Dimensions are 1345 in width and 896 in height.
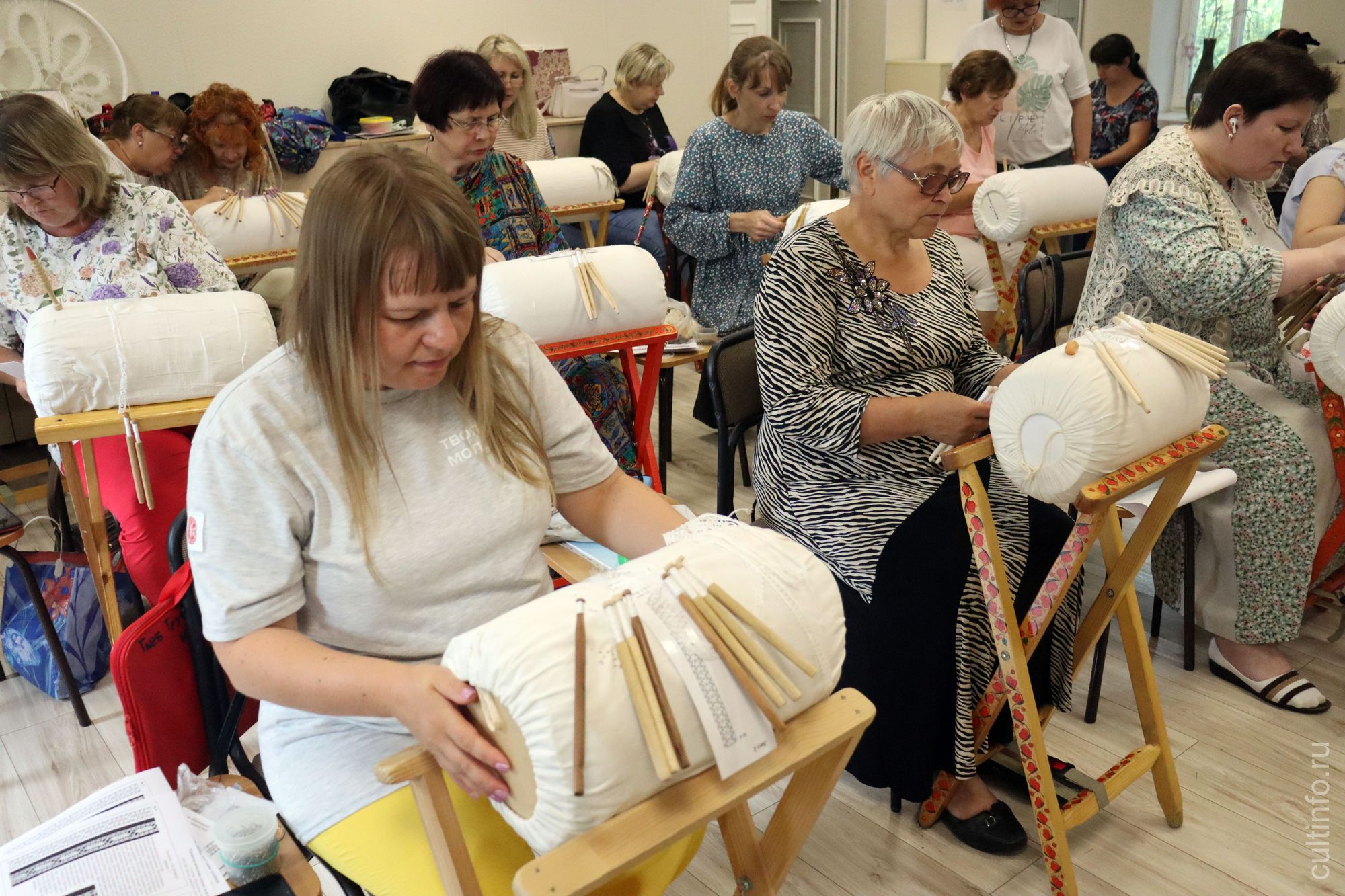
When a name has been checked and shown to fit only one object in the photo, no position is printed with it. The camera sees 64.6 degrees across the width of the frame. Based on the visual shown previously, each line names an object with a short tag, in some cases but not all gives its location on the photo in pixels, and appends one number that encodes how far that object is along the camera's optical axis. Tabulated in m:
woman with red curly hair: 4.02
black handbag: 5.29
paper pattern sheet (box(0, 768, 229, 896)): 1.26
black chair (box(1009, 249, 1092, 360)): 2.87
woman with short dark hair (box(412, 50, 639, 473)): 2.68
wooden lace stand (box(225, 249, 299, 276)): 3.51
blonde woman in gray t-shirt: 1.10
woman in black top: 5.08
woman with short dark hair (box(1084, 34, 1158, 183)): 5.12
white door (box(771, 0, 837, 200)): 7.34
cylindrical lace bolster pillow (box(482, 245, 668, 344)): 2.38
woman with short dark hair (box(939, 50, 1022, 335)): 3.71
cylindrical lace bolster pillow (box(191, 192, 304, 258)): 3.53
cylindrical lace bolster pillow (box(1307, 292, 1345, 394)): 2.06
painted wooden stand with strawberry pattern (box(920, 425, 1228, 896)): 1.53
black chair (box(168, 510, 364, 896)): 1.39
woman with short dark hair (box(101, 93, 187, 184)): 3.80
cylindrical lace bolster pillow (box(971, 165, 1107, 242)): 3.25
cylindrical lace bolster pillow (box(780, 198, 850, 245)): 2.95
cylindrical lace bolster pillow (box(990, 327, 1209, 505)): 1.46
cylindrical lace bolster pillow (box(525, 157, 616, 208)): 4.24
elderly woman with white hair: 1.81
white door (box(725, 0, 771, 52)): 6.89
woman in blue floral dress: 3.39
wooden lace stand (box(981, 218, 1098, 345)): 3.38
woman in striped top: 4.25
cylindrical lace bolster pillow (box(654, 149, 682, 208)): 4.22
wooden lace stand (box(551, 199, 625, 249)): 4.32
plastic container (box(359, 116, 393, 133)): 5.27
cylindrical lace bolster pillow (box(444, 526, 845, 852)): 0.89
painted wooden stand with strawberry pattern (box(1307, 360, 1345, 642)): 2.27
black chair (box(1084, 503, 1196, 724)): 2.20
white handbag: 6.12
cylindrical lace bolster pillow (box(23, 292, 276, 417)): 1.90
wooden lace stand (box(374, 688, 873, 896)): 0.89
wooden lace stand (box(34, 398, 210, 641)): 1.90
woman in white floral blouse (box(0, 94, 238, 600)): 2.27
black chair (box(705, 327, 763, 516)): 2.14
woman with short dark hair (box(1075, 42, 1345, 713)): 2.21
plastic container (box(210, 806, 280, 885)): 1.21
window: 6.49
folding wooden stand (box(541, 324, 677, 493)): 2.48
